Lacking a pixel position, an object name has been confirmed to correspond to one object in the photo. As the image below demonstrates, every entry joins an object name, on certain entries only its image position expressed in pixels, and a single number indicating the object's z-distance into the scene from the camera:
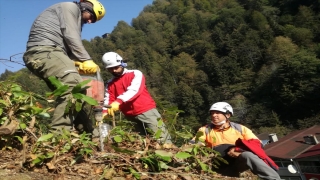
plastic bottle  4.01
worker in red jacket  4.83
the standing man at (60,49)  3.75
